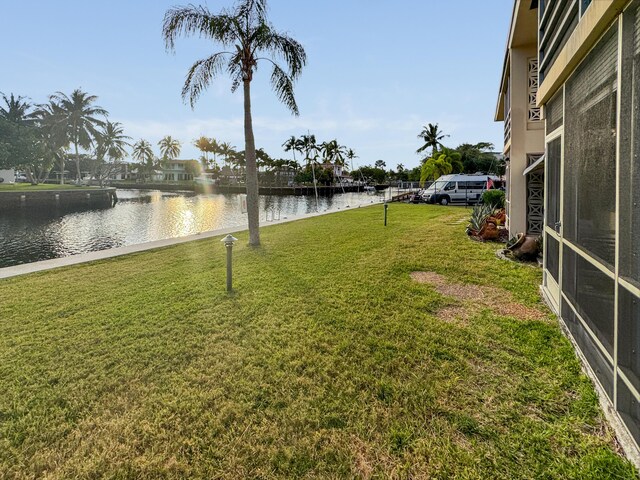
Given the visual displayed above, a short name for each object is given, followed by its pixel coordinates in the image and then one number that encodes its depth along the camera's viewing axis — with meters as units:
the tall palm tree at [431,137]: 51.78
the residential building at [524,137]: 8.45
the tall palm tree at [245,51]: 9.53
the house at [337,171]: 77.86
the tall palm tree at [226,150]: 82.44
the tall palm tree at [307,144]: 71.12
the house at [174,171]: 102.12
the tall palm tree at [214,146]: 84.12
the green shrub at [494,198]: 14.73
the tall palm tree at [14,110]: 44.31
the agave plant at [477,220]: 10.38
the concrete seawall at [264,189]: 67.94
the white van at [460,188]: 24.48
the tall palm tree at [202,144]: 83.75
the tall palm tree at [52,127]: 49.72
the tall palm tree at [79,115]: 50.86
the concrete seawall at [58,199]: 33.94
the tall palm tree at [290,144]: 72.06
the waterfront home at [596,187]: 2.16
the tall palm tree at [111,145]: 65.88
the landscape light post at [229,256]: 5.52
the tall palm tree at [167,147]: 100.69
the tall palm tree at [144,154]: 98.88
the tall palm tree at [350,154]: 92.62
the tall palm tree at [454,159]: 44.18
